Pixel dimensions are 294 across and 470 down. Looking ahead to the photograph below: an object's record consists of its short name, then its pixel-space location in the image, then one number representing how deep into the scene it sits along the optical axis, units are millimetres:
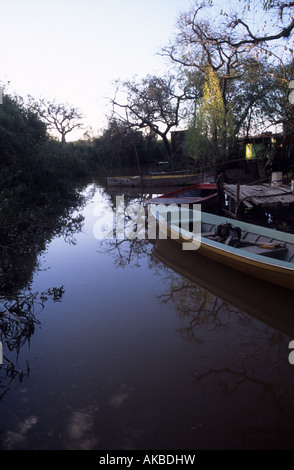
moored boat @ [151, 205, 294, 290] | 5793
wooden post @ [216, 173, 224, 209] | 11856
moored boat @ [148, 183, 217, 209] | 12830
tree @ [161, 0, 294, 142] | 14711
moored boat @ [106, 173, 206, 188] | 20859
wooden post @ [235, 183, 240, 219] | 10188
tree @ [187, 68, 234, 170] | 17453
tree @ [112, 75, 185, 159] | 26750
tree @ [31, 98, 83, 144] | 43438
